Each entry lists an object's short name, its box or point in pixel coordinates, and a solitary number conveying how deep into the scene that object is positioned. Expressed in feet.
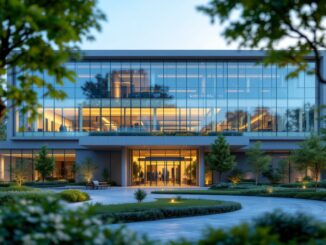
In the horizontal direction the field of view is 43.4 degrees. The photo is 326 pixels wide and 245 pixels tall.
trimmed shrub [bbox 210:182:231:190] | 130.82
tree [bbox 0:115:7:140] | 251.09
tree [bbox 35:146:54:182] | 146.20
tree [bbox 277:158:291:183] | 156.04
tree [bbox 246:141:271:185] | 140.34
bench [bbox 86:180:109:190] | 134.78
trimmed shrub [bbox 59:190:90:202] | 78.79
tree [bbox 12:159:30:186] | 144.97
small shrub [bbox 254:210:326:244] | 21.13
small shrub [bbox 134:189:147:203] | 70.69
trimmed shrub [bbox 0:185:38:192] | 91.09
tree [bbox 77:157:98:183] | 154.30
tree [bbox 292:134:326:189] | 107.86
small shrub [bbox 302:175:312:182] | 156.25
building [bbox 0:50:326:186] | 165.27
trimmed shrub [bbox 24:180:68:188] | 144.49
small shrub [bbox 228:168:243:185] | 151.76
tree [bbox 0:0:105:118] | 20.78
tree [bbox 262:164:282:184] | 155.07
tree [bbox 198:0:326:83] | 23.58
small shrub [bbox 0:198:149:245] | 17.37
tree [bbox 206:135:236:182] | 135.74
